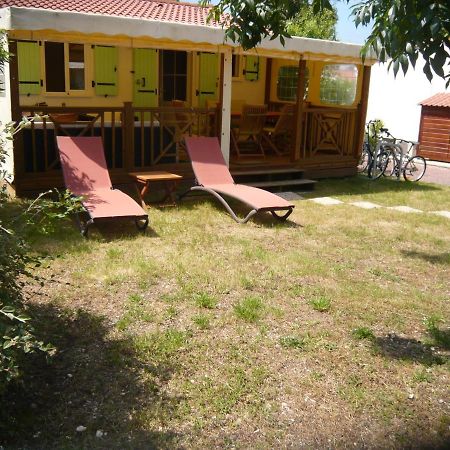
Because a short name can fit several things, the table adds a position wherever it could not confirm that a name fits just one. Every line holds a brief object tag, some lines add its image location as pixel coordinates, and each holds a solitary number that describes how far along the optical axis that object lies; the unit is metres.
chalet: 8.87
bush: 3.01
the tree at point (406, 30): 2.98
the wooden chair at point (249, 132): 11.73
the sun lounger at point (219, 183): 8.35
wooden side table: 8.80
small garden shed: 17.86
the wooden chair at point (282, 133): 12.12
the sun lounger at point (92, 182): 7.31
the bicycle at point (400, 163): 13.09
